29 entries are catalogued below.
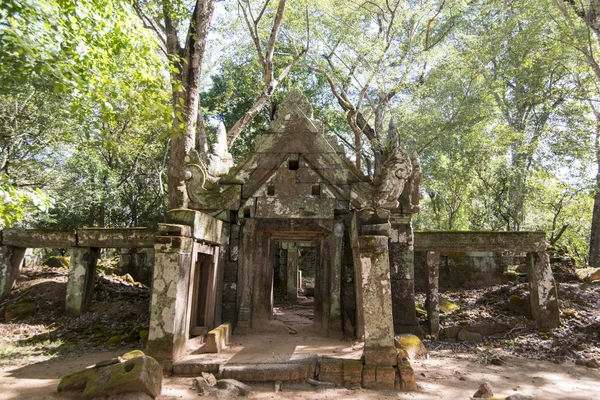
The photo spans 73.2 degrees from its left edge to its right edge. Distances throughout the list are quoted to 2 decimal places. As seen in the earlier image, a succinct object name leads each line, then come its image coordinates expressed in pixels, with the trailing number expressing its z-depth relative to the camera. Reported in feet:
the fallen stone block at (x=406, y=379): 16.48
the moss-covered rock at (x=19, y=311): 30.30
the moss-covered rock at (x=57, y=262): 43.93
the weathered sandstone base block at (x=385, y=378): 16.47
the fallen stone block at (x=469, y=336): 26.58
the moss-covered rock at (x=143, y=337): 21.57
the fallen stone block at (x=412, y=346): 21.06
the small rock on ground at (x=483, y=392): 15.66
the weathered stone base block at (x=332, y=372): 16.88
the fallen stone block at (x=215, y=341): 19.36
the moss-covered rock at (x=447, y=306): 31.24
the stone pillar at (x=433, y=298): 26.50
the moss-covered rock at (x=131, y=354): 16.83
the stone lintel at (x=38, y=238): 30.32
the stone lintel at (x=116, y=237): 29.17
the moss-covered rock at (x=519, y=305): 28.81
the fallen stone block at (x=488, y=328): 27.35
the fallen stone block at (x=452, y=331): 27.14
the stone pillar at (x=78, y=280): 30.45
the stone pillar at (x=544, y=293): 26.45
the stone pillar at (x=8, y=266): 31.63
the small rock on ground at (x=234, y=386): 15.57
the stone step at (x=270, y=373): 16.75
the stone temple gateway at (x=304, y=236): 22.74
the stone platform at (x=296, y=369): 16.60
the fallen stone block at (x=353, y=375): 16.72
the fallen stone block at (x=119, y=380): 13.75
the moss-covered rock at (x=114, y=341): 25.15
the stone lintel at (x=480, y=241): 26.45
